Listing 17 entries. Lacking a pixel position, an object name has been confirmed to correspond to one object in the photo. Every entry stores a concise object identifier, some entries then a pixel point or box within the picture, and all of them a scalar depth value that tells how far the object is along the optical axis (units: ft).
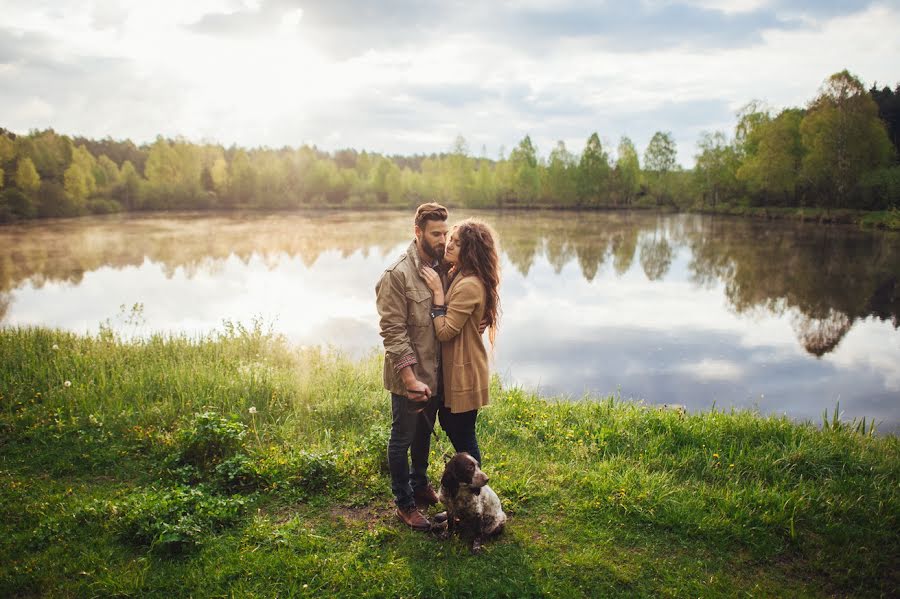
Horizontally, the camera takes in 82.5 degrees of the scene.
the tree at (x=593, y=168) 227.40
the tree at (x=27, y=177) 110.01
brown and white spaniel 12.02
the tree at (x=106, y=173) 190.49
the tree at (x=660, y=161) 232.73
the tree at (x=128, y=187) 200.44
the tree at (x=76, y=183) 139.64
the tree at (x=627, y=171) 232.53
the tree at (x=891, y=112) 148.87
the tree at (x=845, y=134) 127.75
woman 12.51
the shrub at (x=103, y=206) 169.15
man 12.46
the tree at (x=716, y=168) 191.72
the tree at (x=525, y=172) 226.79
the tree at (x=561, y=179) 231.71
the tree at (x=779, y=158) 149.18
